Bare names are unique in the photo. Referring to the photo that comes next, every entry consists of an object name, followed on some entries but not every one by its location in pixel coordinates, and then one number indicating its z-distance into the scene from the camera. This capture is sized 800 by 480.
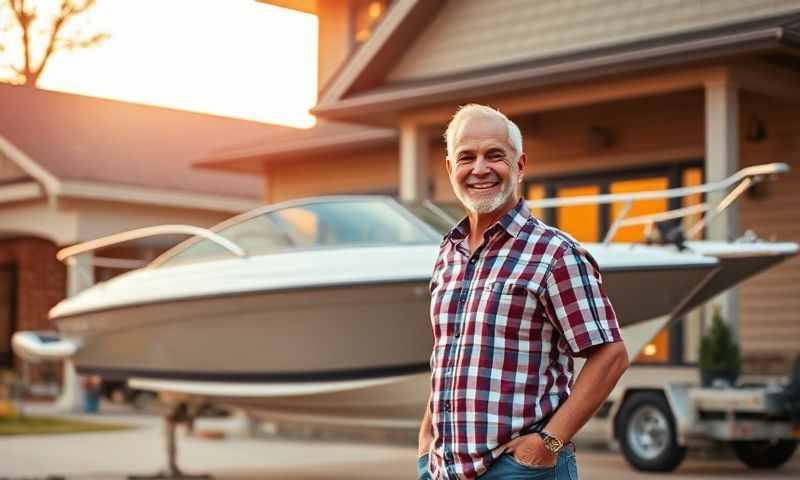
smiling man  3.04
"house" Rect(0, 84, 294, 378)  22.39
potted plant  11.50
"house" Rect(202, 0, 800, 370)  12.06
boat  8.91
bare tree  26.36
